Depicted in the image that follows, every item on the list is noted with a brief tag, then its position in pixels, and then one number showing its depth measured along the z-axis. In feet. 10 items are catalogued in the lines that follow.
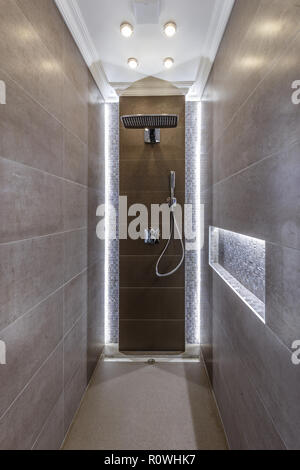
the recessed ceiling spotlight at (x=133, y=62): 6.16
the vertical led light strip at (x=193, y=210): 7.80
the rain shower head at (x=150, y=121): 6.17
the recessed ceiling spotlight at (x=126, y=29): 5.02
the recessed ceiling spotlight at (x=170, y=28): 5.00
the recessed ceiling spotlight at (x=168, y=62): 6.14
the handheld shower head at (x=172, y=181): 7.37
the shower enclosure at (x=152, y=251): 7.57
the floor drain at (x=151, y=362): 7.12
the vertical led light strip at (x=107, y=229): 7.84
